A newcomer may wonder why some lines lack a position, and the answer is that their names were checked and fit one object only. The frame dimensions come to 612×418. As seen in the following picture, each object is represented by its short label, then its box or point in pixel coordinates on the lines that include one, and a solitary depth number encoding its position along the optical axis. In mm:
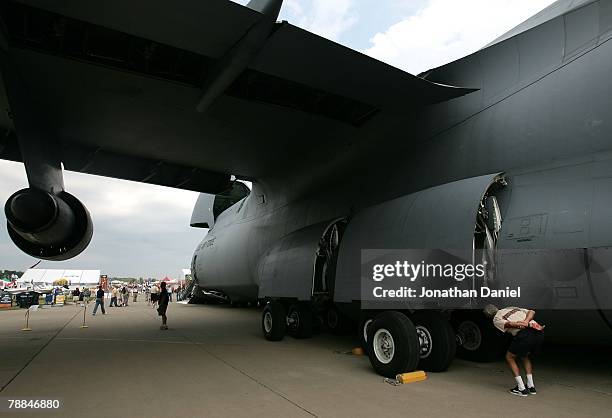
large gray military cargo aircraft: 5996
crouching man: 5438
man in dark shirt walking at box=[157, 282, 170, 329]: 13873
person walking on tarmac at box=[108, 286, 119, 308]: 29781
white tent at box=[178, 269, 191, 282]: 54062
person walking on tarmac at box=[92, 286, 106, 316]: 20700
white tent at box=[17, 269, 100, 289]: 65688
